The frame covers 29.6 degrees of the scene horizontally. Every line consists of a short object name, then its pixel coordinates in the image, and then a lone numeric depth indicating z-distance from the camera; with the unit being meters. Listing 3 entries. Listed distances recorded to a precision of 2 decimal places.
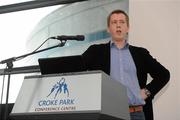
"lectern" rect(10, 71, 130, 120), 1.56
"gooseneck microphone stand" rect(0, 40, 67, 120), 2.17
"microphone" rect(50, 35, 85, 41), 2.00
